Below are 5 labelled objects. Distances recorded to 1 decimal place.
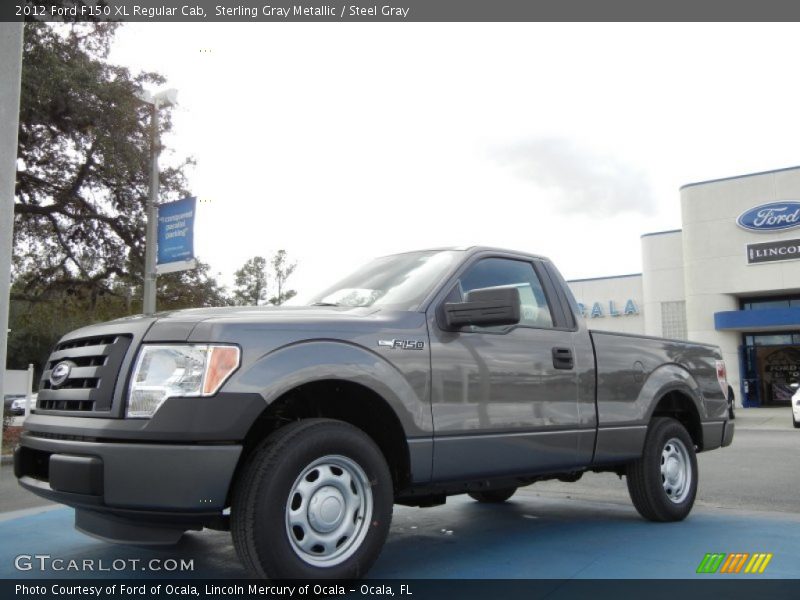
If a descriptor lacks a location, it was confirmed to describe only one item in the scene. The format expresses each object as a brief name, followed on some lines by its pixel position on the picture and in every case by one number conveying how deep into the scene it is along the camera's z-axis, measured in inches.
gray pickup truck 133.0
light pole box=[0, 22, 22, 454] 195.9
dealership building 1218.6
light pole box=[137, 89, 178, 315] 490.6
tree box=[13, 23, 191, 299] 543.5
